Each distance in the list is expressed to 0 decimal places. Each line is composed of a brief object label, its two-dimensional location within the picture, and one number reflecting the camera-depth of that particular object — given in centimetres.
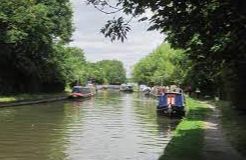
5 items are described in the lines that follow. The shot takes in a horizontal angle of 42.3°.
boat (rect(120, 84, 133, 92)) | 7416
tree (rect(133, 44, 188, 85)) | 4542
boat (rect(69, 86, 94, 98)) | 4202
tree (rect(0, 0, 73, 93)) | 3085
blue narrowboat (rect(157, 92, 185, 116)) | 2241
